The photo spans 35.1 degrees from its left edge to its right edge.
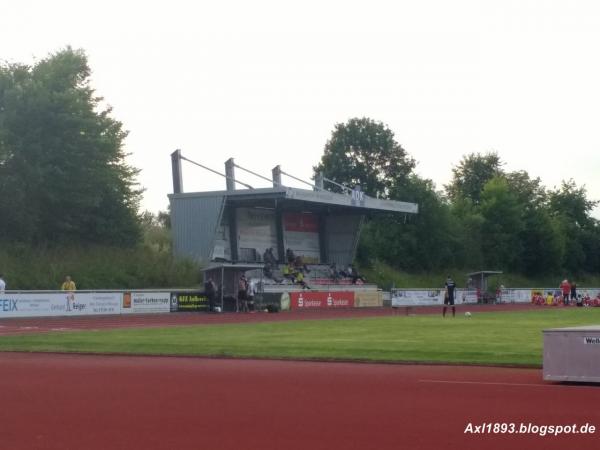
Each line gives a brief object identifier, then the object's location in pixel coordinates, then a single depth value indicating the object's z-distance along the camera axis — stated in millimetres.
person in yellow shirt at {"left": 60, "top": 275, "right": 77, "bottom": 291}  42500
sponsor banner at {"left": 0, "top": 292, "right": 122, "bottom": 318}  39656
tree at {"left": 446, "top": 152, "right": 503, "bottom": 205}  121438
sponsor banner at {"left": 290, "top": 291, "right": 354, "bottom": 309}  55625
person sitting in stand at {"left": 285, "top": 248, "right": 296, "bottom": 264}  66188
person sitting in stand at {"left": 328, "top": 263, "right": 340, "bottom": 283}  67125
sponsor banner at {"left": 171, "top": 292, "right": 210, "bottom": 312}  48375
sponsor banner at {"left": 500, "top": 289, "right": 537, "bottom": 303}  74981
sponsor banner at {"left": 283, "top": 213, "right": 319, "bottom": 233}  68312
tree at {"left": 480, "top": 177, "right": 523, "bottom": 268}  94625
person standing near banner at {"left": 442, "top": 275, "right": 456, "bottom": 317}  42000
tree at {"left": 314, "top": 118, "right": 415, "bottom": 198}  104250
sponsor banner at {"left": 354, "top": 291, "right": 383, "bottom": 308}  61531
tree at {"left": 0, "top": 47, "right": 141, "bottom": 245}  54812
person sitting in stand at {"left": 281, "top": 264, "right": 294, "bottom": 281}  62281
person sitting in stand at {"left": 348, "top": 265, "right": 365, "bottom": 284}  68062
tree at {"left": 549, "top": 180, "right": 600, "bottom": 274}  103688
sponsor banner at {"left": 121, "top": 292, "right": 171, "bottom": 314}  45594
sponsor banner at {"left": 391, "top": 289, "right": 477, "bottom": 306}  63784
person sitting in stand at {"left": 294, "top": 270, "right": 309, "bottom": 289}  60556
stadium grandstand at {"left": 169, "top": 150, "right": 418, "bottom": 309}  59344
